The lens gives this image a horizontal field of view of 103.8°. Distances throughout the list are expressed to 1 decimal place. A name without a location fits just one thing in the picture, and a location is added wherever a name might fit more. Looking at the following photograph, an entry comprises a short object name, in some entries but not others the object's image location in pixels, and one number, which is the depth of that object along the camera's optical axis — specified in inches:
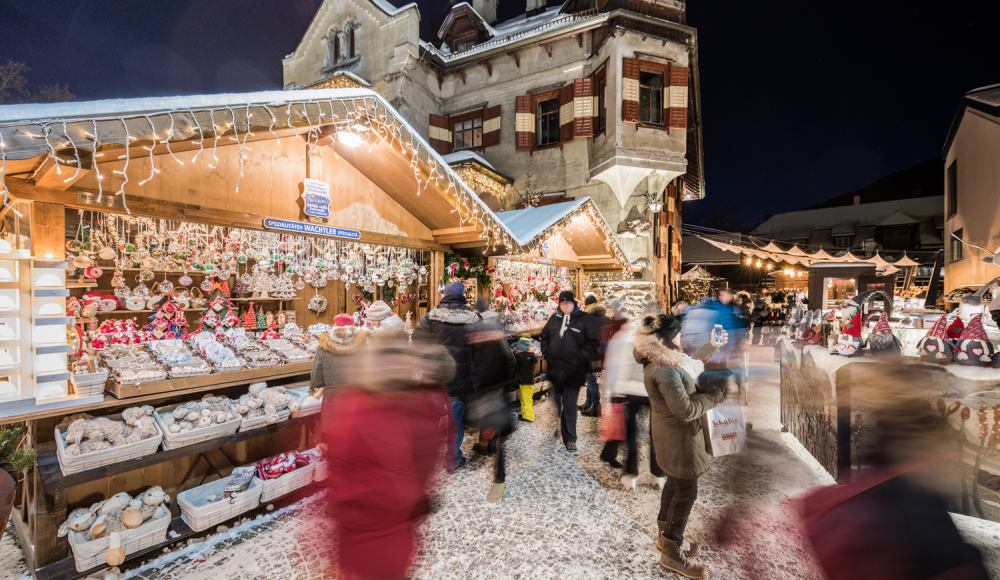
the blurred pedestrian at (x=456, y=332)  163.2
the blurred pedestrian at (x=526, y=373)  228.2
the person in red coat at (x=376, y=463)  76.2
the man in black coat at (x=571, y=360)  188.9
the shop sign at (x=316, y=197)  182.2
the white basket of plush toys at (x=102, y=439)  108.4
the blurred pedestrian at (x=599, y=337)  196.7
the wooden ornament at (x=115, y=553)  106.6
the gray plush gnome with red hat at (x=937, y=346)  126.0
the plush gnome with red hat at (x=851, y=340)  142.4
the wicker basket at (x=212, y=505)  123.6
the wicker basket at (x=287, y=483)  139.9
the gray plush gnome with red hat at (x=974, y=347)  122.4
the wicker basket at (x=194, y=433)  125.4
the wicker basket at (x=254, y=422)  143.3
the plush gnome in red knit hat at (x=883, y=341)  135.6
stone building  475.5
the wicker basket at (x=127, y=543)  104.8
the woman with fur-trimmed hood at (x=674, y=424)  103.4
